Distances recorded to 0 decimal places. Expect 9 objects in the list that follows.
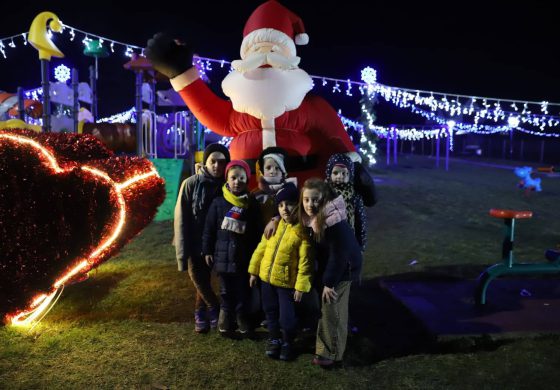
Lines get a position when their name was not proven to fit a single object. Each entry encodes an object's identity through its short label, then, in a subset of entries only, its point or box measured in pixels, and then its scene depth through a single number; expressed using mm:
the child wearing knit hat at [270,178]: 3570
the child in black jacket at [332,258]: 3088
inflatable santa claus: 4035
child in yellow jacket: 3213
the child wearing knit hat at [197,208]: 3771
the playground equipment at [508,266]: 4410
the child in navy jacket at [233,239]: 3545
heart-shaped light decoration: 3207
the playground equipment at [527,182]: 10682
